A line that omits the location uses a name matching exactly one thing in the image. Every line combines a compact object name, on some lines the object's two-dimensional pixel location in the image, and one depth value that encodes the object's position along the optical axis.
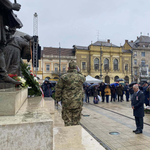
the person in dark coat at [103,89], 14.40
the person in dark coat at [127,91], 15.03
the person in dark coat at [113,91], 14.65
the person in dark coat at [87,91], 14.32
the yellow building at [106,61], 44.84
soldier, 4.20
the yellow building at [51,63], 41.84
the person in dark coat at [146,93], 9.53
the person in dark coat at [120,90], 14.88
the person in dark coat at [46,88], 9.41
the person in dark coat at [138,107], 5.05
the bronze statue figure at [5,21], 3.06
